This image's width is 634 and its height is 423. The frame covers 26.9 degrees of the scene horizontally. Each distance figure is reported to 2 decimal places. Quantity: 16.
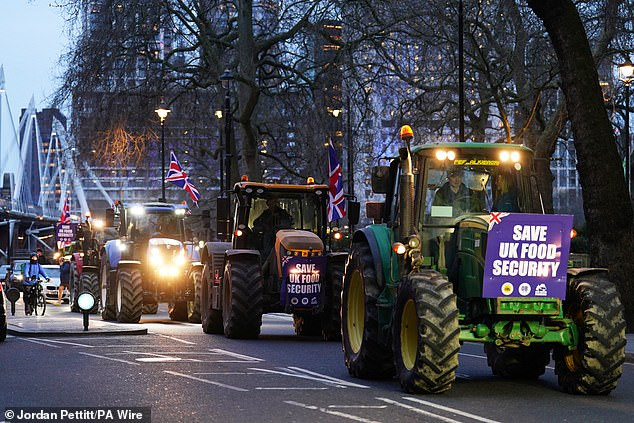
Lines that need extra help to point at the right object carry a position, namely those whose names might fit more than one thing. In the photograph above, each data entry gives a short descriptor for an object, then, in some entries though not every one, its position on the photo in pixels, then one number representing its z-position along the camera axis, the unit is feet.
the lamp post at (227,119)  136.15
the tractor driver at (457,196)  50.42
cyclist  124.36
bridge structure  405.63
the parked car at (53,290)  192.44
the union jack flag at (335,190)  97.74
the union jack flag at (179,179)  155.43
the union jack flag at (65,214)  265.95
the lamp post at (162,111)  144.97
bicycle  123.34
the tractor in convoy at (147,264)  100.83
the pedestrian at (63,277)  173.78
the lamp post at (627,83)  131.03
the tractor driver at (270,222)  84.02
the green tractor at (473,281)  45.88
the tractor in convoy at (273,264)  78.33
